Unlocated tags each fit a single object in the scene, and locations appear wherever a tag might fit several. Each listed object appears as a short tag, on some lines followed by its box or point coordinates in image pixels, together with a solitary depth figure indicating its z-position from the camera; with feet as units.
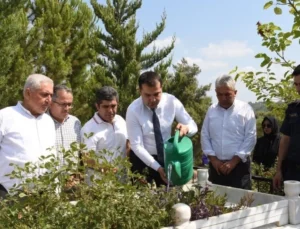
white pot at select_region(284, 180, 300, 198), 7.99
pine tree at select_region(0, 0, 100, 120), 34.65
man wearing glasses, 10.27
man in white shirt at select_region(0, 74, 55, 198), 8.49
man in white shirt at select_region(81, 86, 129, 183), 10.28
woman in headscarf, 16.22
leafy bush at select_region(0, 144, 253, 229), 6.05
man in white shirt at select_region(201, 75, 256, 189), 10.87
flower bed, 6.82
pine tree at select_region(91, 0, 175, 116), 48.14
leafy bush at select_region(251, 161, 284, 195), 14.16
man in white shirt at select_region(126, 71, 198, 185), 9.45
